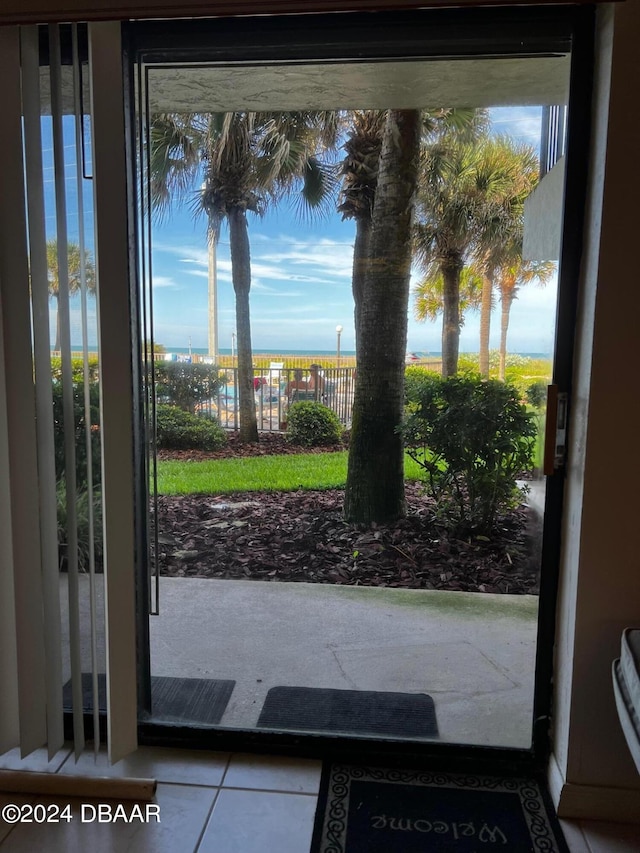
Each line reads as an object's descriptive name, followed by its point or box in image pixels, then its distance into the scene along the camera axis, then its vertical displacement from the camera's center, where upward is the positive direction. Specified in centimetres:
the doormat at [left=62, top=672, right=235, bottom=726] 160 -110
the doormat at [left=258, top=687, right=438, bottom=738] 167 -112
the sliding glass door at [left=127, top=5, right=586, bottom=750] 149 -1
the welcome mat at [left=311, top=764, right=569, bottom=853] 130 -113
